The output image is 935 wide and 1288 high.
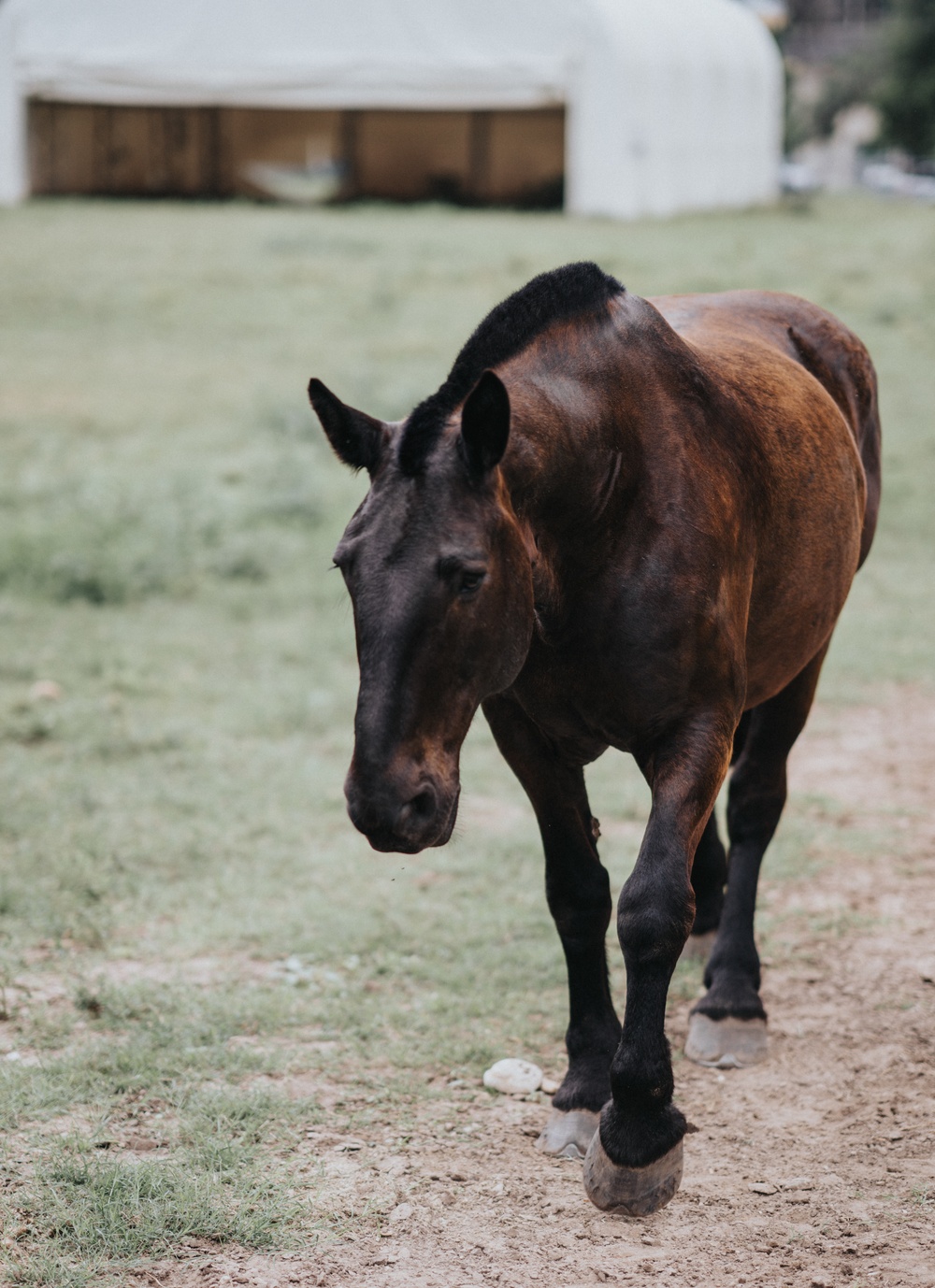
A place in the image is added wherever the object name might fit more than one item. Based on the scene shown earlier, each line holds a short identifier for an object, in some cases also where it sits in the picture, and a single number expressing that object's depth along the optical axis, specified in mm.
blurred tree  75750
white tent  52125
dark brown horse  5652
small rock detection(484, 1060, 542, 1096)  8242
